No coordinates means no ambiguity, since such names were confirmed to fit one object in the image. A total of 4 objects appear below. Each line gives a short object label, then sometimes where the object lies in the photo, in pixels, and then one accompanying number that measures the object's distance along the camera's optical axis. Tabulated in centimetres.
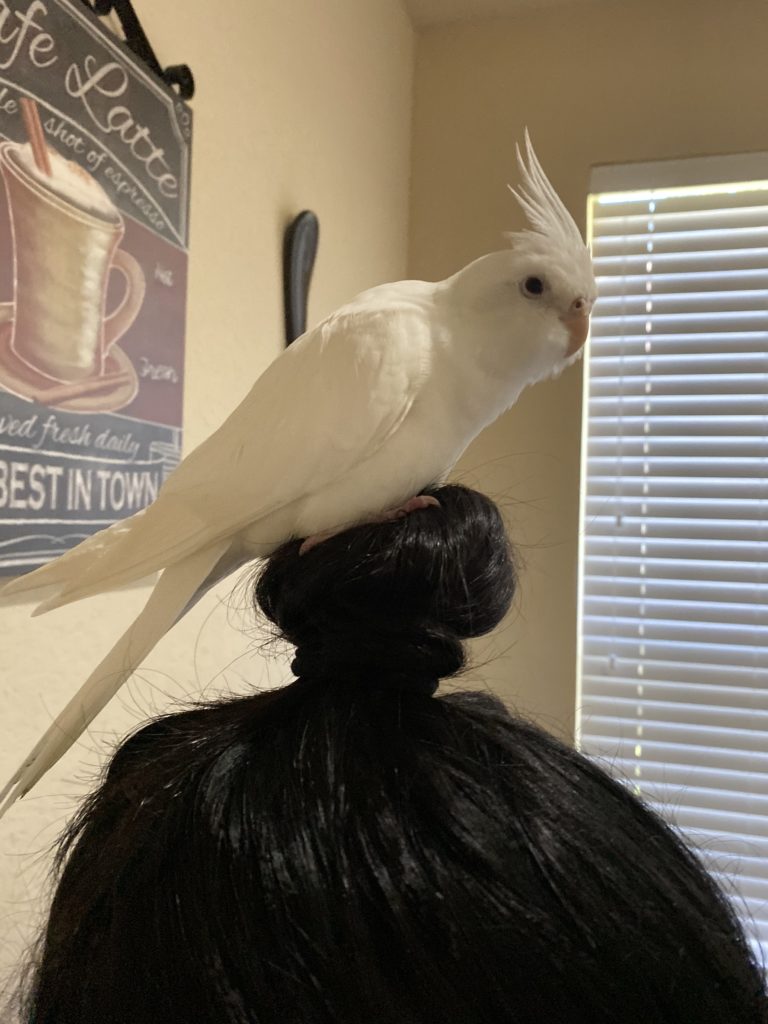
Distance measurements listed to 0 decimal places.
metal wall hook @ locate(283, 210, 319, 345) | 115
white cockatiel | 49
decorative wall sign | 64
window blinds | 148
